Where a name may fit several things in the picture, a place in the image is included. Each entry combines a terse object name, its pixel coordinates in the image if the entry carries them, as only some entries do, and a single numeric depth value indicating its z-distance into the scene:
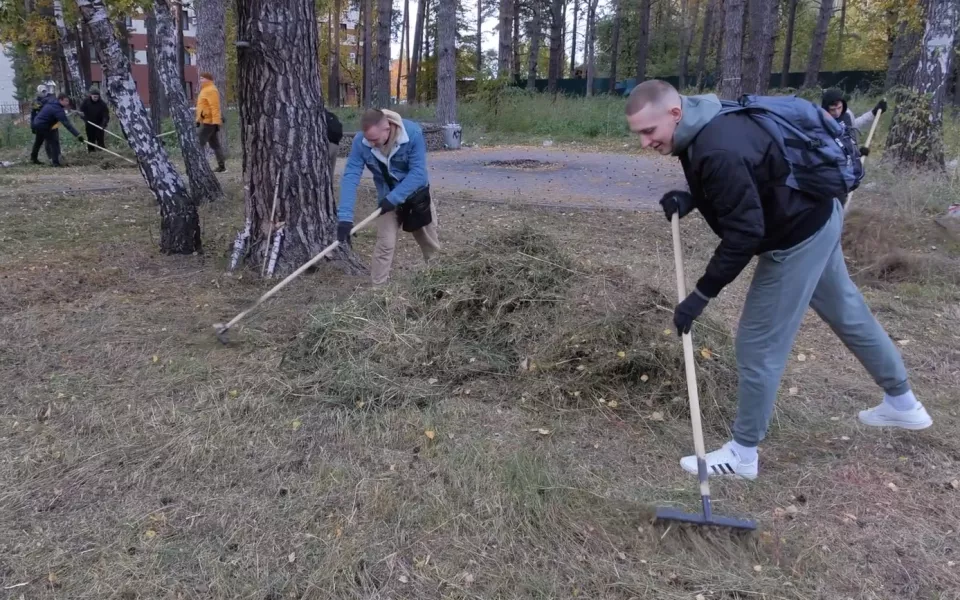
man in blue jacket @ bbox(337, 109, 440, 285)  5.16
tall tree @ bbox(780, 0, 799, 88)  31.42
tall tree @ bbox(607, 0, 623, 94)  34.12
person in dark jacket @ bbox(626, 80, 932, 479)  2.70
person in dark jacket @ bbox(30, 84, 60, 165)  14.06
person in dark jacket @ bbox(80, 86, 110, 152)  15.52
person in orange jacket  11.69
